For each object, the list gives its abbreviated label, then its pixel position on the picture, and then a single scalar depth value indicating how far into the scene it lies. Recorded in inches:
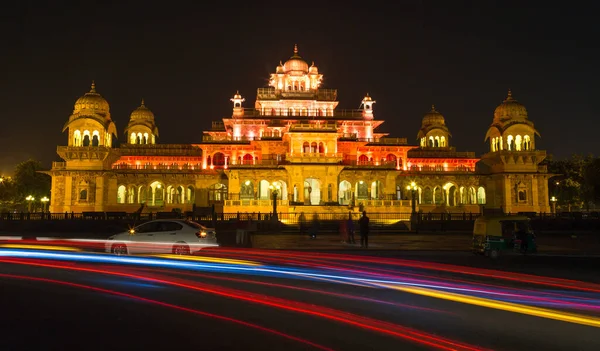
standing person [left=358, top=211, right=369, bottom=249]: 867.4
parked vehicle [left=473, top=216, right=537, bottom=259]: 695.7
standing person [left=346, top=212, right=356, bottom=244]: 933.8
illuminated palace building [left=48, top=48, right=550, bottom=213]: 2060.8
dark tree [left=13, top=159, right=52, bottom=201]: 2849.4
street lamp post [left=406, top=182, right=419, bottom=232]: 1361.5
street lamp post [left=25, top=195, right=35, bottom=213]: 2644.4
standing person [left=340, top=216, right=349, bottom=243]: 1025.2
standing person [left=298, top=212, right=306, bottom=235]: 1270.9
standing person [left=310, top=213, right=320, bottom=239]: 1106.1
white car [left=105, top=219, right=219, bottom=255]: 647.8
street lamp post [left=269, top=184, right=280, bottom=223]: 1419.9
